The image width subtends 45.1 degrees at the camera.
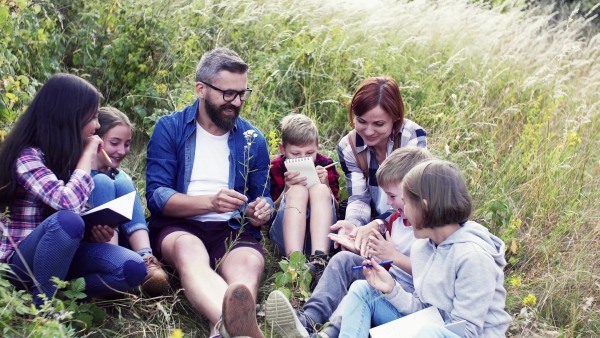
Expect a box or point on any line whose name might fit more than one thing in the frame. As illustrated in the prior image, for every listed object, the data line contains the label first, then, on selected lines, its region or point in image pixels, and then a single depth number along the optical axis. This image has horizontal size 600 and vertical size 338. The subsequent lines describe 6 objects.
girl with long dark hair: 3.36
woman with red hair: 4.42
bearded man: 3.99
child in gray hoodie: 3.01
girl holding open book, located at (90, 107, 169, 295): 3.89
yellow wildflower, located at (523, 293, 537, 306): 3.92
